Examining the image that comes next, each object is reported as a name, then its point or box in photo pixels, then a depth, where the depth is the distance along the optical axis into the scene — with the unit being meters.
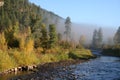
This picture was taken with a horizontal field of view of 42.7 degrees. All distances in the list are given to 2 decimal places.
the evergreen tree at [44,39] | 45.08
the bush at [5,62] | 26.43
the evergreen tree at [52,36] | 45.41
